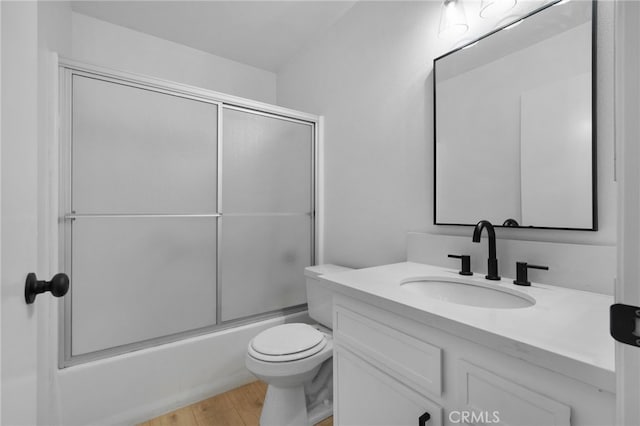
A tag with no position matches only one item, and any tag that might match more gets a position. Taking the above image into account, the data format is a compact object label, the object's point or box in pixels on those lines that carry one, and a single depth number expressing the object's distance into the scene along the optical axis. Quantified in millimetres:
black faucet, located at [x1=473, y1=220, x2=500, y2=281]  1131
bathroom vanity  561
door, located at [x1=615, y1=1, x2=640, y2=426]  360
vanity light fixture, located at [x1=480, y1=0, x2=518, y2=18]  1219
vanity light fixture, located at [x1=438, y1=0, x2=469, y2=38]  1346
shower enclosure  1490
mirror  1019
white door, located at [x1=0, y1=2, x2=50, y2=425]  500
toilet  1398
